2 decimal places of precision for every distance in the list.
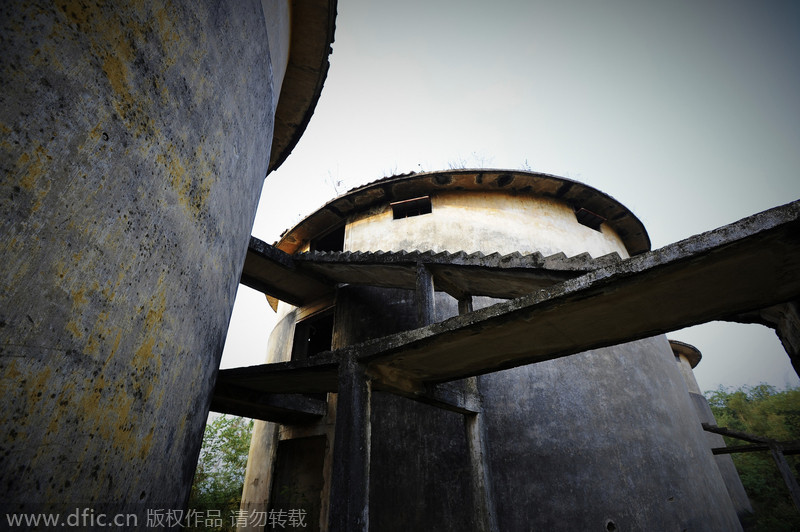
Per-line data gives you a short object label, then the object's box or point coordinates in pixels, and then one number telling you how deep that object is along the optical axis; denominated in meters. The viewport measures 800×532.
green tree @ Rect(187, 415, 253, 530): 12.81
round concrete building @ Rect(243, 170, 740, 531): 5.65
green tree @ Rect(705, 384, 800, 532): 15.78
